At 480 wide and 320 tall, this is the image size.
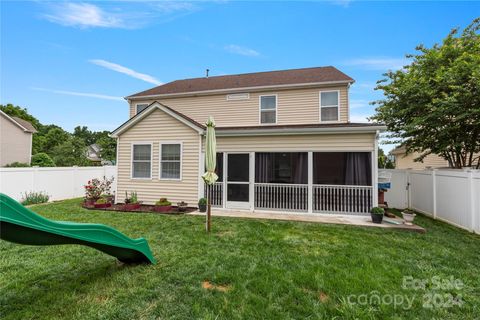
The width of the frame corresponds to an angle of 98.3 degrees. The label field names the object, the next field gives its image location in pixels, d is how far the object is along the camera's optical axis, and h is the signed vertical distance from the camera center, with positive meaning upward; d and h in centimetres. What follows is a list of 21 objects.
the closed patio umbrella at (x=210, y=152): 619 +46
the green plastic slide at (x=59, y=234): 211 -88
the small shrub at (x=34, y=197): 977 -157
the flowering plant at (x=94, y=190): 967 -116
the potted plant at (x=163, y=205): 866 -164
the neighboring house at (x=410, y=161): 1760 +81
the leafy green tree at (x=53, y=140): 3292 +416
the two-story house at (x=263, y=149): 809 +78
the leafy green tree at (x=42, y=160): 1805 +46
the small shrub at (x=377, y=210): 705 -141
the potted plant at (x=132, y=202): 889 -160
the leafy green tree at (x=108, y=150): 3347 +264
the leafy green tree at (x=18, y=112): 3191 +855
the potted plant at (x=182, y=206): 864 -164
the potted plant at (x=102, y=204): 909 -166
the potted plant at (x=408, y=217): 675 -154
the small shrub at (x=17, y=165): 1534 +0
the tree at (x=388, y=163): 2732 +87
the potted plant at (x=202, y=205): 854 -156
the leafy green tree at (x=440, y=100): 773 +294
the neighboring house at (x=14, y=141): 1827 +225
